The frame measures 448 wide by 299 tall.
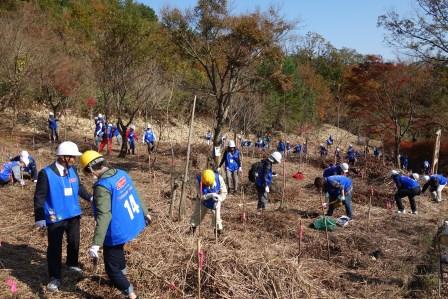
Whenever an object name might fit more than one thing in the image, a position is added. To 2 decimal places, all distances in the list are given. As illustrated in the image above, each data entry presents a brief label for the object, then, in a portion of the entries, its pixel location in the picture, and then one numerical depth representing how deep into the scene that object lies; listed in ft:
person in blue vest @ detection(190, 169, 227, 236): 20.01
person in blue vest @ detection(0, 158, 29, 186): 29.14
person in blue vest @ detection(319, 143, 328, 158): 72.67
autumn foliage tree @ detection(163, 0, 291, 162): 42.52
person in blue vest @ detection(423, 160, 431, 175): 65.41
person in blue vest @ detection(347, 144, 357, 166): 63.21
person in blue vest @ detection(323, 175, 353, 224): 27.94
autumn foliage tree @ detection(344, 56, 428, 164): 74.90
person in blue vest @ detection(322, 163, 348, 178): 31.76
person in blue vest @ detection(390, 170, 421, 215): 32.35
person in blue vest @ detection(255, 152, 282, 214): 28.96
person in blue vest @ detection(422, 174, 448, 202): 40.57
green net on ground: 25.42
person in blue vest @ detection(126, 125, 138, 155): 56.24
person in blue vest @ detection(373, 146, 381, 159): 76.08
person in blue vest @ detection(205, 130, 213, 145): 67.09
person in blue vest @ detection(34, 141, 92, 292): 13.97
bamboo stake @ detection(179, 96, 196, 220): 21.08
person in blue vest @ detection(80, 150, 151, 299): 12.13
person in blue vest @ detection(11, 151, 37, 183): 31.48
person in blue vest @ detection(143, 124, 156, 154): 51.83
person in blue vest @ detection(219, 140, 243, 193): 36.52
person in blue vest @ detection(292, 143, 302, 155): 73.49
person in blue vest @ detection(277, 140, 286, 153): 67.97
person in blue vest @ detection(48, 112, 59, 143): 57.11
